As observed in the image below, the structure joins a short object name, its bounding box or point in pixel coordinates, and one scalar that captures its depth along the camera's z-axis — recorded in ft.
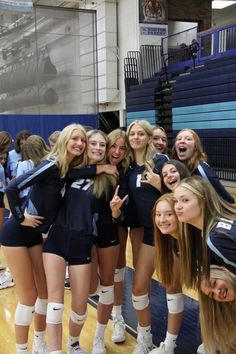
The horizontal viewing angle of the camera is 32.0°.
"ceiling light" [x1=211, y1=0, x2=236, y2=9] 51.11
